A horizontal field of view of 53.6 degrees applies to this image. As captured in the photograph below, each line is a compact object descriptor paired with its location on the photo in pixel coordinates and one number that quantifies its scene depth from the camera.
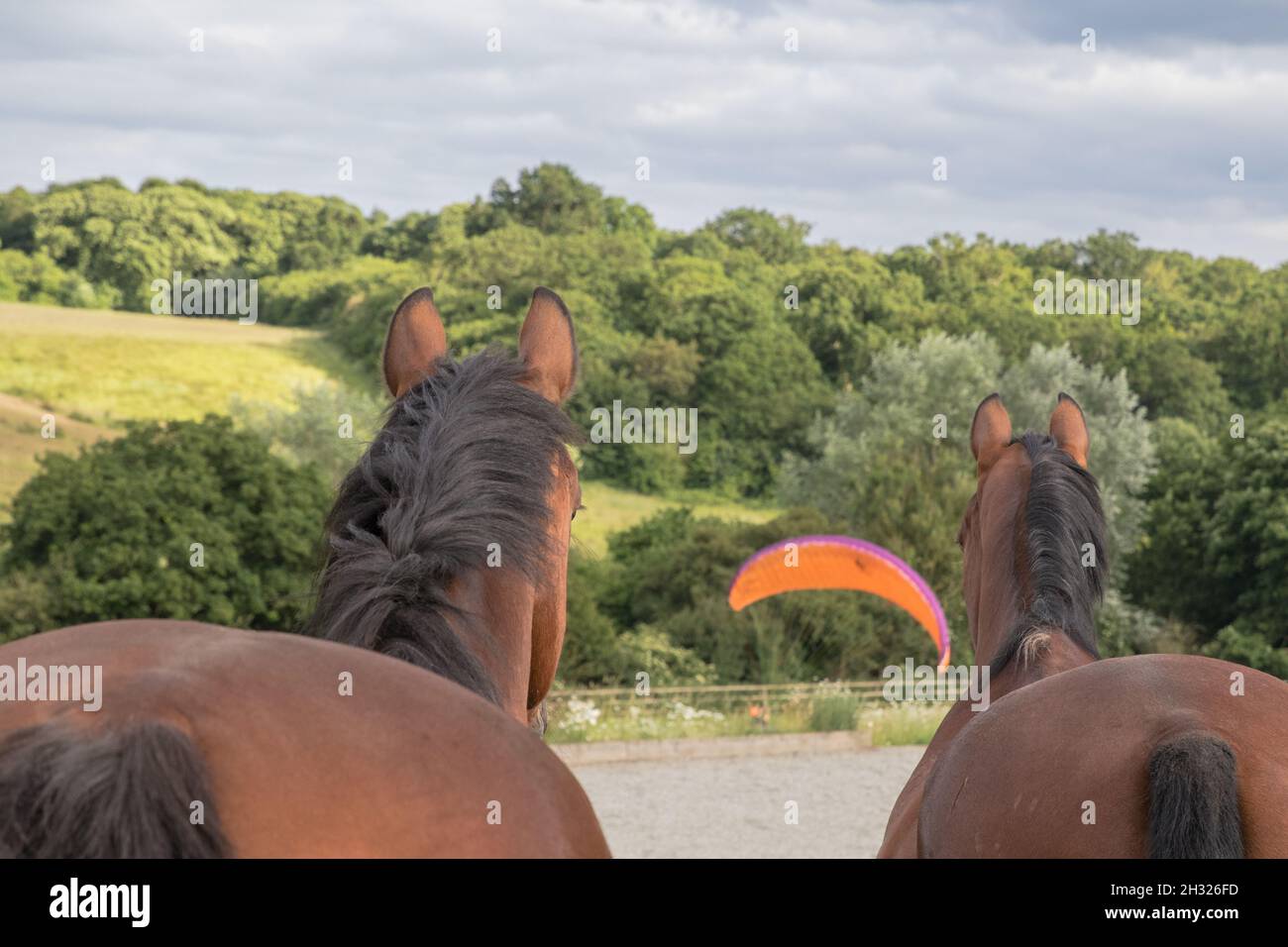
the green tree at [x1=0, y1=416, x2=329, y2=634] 15.51
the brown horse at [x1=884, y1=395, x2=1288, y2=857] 2.10
